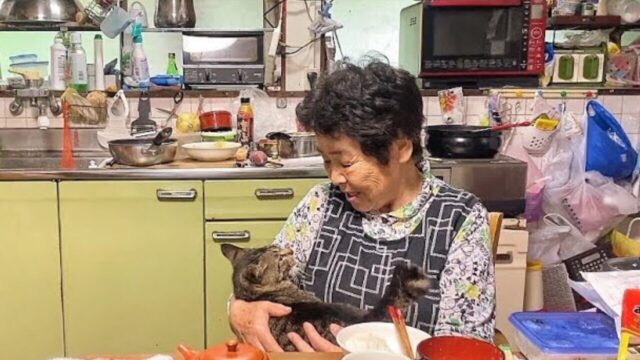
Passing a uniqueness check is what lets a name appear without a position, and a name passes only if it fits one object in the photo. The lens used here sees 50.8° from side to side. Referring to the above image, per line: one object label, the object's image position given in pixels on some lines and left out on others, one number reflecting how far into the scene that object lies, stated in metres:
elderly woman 1.38
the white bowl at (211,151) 2.76
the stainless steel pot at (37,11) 2.86
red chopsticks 1.09
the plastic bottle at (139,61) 3.11
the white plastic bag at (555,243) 2.90
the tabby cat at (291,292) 1.36
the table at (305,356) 1.17
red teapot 0.96
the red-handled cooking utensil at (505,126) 2.83
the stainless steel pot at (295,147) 2.82
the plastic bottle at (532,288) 2.78
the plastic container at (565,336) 1.16
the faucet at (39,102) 3.09
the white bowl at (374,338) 1.10
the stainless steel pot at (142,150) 2.61
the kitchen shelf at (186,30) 3.09
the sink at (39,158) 3.04
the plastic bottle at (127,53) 3.14
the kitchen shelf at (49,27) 3.15
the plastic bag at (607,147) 3.04
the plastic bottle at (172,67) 3.23
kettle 3.15
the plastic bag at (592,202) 2.94
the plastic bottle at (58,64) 3.09
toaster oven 3.07
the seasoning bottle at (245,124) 3.01
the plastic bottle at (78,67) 3.10
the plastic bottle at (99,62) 3.12
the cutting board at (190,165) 2.61
